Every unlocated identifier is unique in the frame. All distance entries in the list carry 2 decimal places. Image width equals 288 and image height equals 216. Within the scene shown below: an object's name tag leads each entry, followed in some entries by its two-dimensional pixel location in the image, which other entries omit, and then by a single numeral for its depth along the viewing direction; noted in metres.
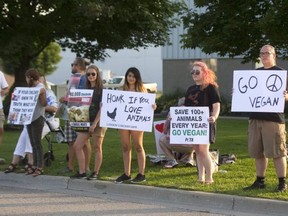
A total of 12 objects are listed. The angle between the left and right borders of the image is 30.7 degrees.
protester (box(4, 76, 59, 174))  9.59
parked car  39.40
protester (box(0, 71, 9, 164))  10.24
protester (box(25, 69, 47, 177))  9.29
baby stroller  10.31
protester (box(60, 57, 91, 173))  9.18
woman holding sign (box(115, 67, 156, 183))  8.45
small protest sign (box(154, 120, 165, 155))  10.14
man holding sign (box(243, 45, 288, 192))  7.39
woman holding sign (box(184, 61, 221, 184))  8.05
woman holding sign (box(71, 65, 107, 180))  8.76
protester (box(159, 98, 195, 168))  9.56
